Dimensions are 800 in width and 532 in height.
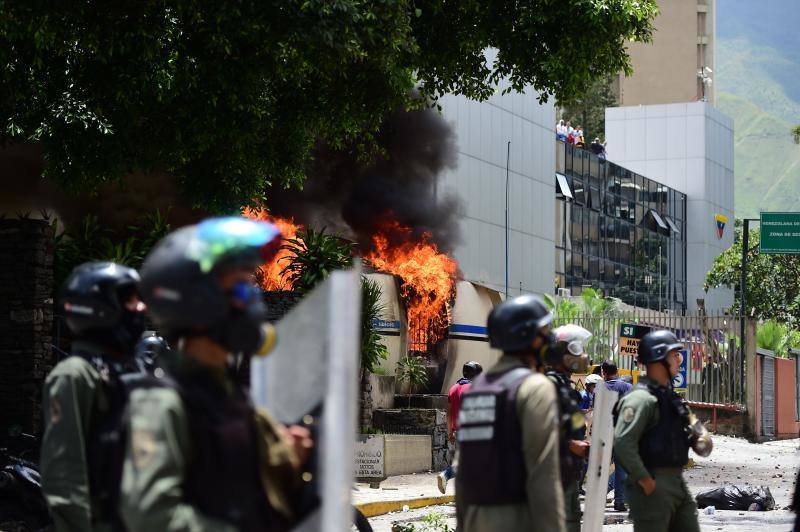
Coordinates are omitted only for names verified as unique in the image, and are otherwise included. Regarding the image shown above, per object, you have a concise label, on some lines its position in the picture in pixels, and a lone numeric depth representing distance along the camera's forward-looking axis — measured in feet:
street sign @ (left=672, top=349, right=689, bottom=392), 63.83
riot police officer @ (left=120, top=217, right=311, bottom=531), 9.23
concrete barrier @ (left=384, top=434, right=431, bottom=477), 60.49
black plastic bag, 44.65
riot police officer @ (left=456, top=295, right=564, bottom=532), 15.55
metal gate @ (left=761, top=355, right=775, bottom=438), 91.86
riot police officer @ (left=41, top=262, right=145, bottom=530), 14.33
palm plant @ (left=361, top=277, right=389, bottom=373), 62.28
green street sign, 96.27
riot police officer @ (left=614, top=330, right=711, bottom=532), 21.31
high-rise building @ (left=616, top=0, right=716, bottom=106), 282.97
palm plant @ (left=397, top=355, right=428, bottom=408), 76.64
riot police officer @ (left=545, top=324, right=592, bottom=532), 18.63
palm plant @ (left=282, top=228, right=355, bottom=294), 59.52
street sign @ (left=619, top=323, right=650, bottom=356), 57.00
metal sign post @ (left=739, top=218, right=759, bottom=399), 86.69
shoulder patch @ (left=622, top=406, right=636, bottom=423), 21.76
